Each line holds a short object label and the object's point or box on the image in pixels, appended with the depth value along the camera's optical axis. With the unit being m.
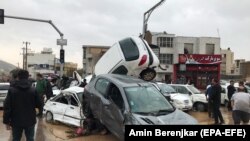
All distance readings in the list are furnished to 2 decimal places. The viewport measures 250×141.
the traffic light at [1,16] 21.78
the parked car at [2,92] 21.03
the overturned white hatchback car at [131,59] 15.69
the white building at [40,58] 131.50
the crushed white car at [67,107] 14.39
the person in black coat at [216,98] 16.02
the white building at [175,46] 64.19
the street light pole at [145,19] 20.87
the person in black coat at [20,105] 7.95
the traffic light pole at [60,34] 22.69
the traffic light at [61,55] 23.83
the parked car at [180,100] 20.69
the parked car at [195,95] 22.22
